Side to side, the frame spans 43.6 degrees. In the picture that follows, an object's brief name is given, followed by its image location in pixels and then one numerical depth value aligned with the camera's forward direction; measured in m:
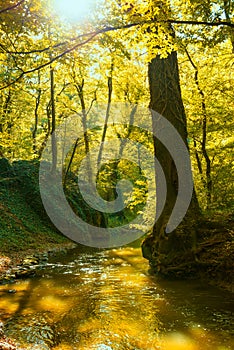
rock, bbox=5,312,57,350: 4.16
